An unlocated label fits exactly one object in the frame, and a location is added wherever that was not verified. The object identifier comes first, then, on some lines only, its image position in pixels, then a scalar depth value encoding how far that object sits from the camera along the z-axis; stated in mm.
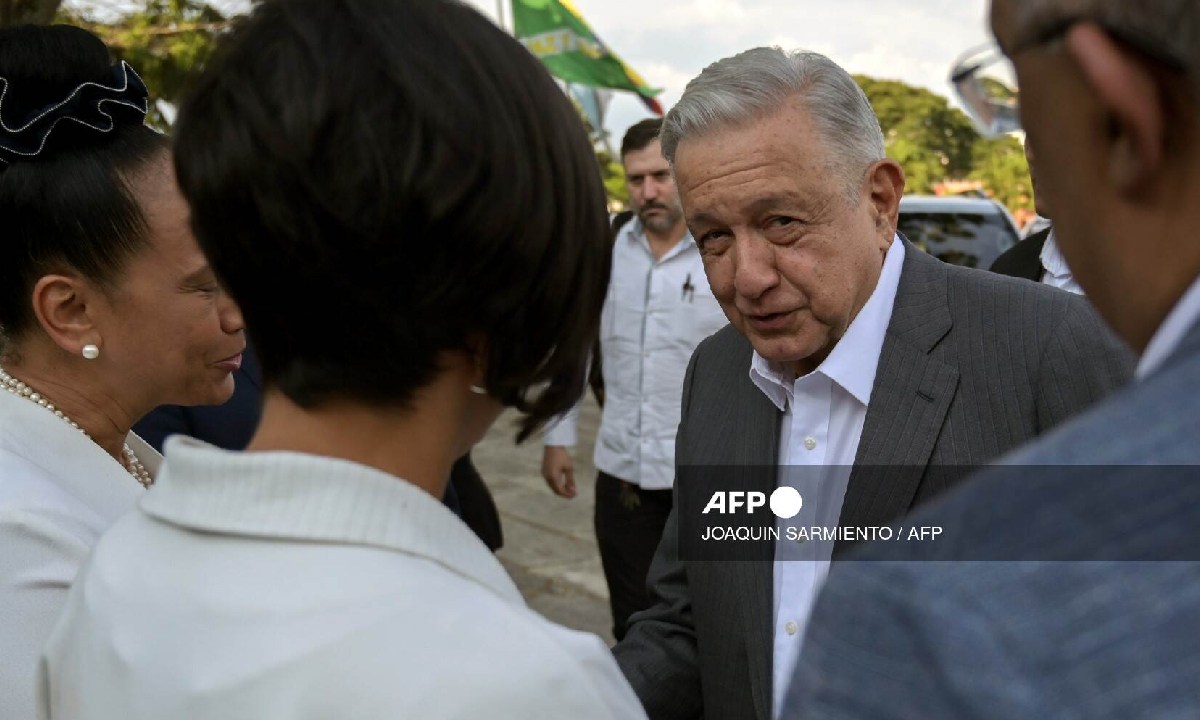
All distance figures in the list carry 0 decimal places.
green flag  8117
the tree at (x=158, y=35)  5520
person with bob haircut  882
